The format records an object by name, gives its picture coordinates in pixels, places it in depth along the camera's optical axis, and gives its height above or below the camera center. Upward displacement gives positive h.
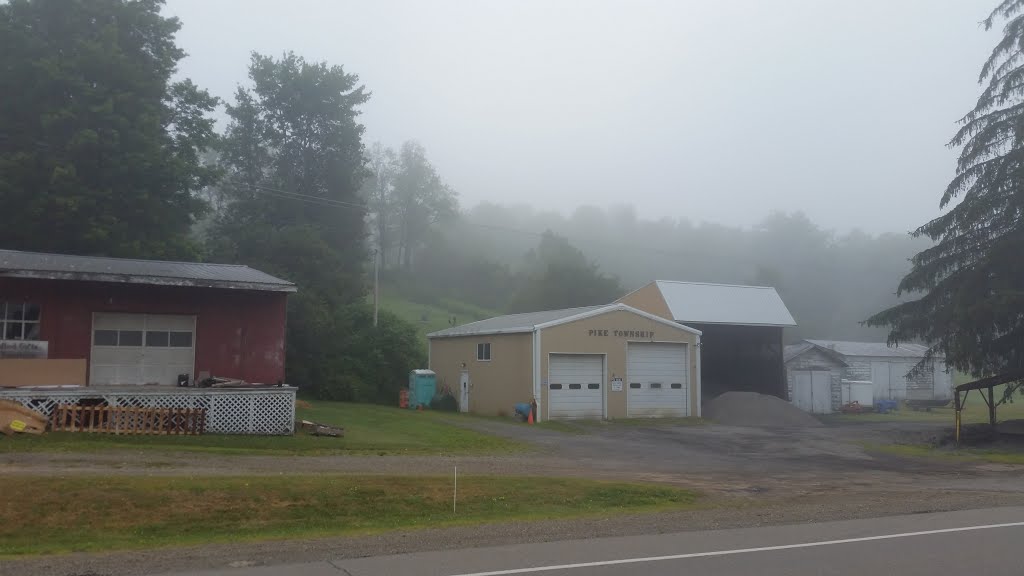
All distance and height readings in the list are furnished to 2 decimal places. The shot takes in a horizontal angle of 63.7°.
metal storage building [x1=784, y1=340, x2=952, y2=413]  41.34 +0.08
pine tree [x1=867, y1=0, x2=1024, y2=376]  27.55 +4.39
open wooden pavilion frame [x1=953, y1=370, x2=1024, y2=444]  26.52 -0.23
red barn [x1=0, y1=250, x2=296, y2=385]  20.09 +1.36
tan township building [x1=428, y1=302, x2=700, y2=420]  29.47 +0.28
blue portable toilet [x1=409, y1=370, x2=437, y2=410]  34.78 -0.68
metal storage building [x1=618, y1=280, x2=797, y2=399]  39.00 +2.20
